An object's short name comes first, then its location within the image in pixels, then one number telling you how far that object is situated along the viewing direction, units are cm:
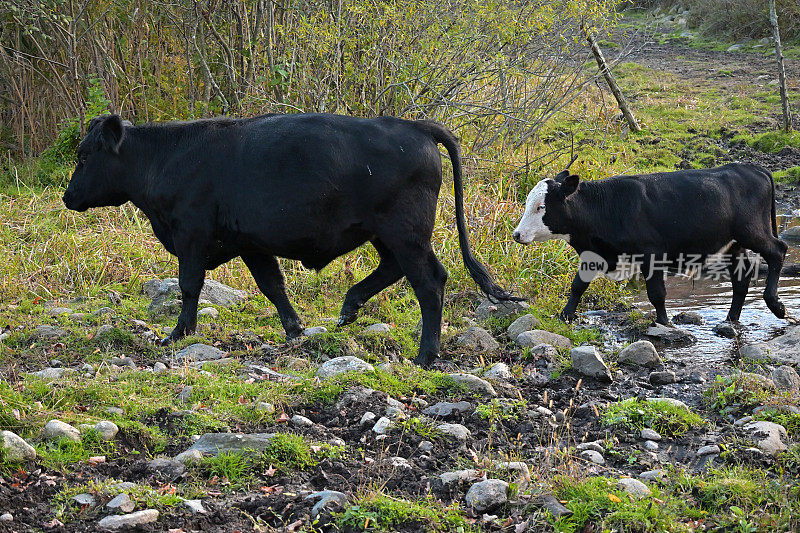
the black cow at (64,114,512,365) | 1272
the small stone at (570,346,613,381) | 1249
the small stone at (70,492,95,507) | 783
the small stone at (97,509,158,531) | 742
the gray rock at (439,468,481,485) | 862
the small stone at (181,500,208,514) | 785
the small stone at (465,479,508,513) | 809
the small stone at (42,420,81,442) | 895
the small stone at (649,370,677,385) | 1277
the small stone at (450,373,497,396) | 1127
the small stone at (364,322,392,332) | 1440
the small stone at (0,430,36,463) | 835
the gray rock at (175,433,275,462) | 905
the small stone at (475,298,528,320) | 1592
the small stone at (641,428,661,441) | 1010
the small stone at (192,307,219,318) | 1550
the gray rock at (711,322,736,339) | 1588
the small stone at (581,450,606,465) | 934
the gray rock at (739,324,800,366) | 1388
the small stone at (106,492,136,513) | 771
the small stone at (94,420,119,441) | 912
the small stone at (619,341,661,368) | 1366
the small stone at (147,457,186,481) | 857
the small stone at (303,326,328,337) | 1436
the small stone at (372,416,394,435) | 982
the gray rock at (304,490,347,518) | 792
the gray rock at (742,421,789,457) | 963
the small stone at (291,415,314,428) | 999
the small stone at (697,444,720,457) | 974
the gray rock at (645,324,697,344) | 1548
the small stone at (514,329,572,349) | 1409
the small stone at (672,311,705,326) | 1684
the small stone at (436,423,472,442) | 976
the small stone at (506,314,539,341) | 1495
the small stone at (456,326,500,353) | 1380
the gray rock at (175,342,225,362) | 1302
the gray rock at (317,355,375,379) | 1178
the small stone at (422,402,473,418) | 1047
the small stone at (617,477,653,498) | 827
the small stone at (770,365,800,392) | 1204
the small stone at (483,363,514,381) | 1221
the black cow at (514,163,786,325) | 1647
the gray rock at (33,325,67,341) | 1397
